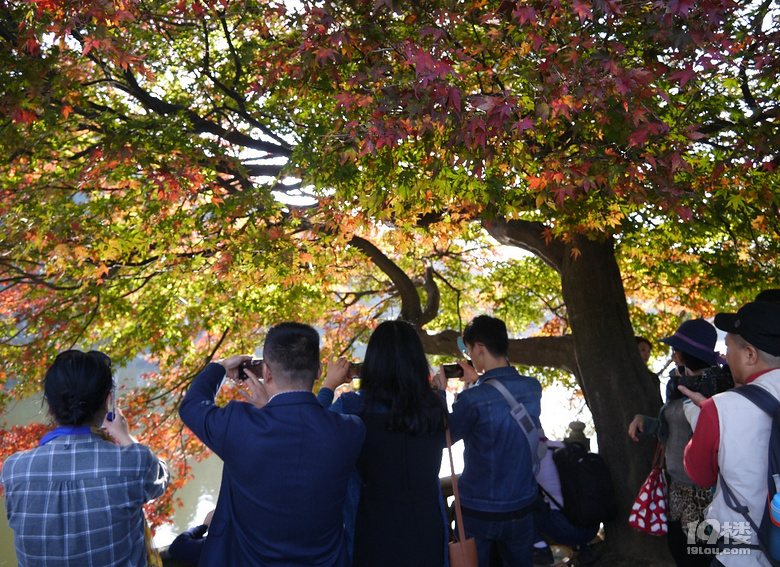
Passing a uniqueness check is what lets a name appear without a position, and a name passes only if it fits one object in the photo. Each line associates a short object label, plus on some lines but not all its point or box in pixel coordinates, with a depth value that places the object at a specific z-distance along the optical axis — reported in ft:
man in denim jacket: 9.66
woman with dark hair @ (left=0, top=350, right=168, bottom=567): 6.27
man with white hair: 6.63
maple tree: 10.99
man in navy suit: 6.57
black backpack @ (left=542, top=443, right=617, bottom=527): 12.42
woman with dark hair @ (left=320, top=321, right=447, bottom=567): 7.52
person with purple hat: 10.29
